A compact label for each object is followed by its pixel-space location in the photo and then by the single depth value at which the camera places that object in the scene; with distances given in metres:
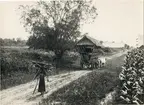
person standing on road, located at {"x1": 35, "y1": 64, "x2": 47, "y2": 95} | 7.24
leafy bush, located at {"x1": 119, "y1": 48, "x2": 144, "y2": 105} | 6.82
